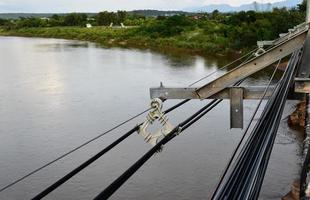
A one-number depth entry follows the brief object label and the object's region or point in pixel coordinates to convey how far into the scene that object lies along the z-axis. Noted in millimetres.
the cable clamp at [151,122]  3973
